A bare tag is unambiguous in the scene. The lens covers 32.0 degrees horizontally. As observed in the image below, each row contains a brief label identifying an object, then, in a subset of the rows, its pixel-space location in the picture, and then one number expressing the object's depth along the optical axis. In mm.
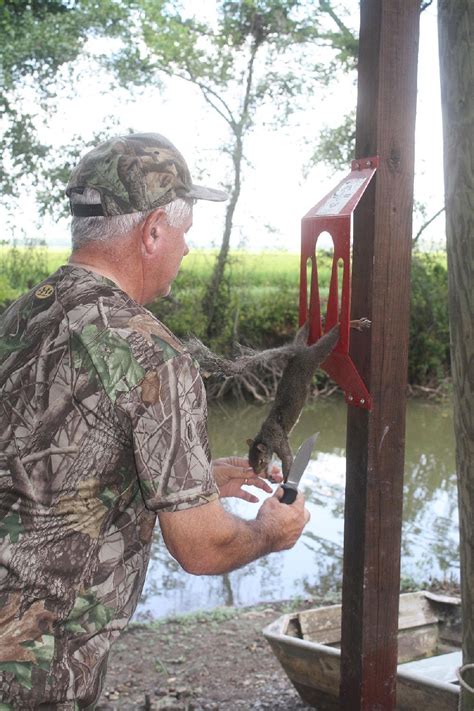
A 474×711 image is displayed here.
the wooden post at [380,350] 2523
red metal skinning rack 2504
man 1663
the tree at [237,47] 11492
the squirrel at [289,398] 2594
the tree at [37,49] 11328
